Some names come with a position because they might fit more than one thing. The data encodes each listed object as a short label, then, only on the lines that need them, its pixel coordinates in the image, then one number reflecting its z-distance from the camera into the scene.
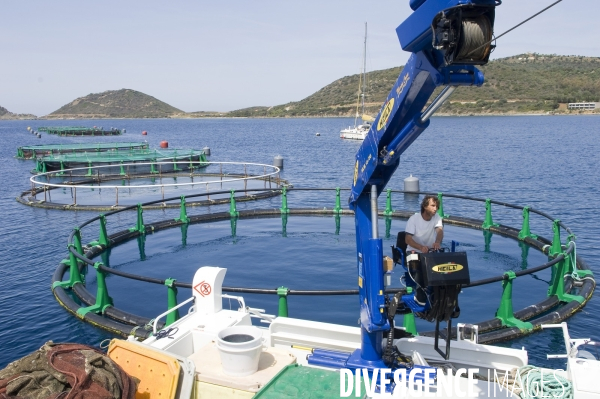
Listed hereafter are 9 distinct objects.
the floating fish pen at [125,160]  42.25
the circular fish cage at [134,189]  27.31
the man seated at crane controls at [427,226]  6.99
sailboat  90.94
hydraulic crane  4.12
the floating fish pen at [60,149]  58.54
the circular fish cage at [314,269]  11.03
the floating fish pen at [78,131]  123.39
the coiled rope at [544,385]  5.89
